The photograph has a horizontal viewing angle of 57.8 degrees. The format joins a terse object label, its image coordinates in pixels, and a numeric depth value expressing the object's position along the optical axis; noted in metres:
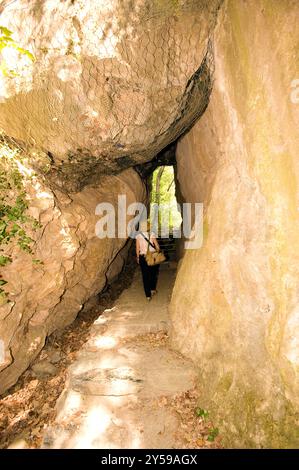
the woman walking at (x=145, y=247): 6.93
